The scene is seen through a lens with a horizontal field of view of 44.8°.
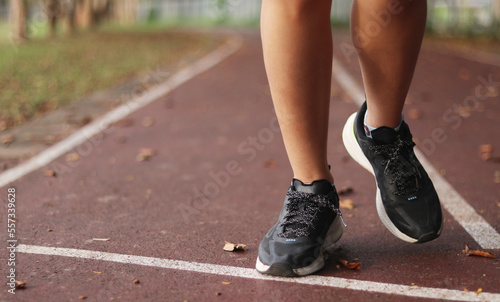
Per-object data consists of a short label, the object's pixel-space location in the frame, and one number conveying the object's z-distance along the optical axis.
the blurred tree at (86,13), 33.41
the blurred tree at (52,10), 17.97
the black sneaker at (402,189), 2.63
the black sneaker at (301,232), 2.45
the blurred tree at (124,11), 54.97
